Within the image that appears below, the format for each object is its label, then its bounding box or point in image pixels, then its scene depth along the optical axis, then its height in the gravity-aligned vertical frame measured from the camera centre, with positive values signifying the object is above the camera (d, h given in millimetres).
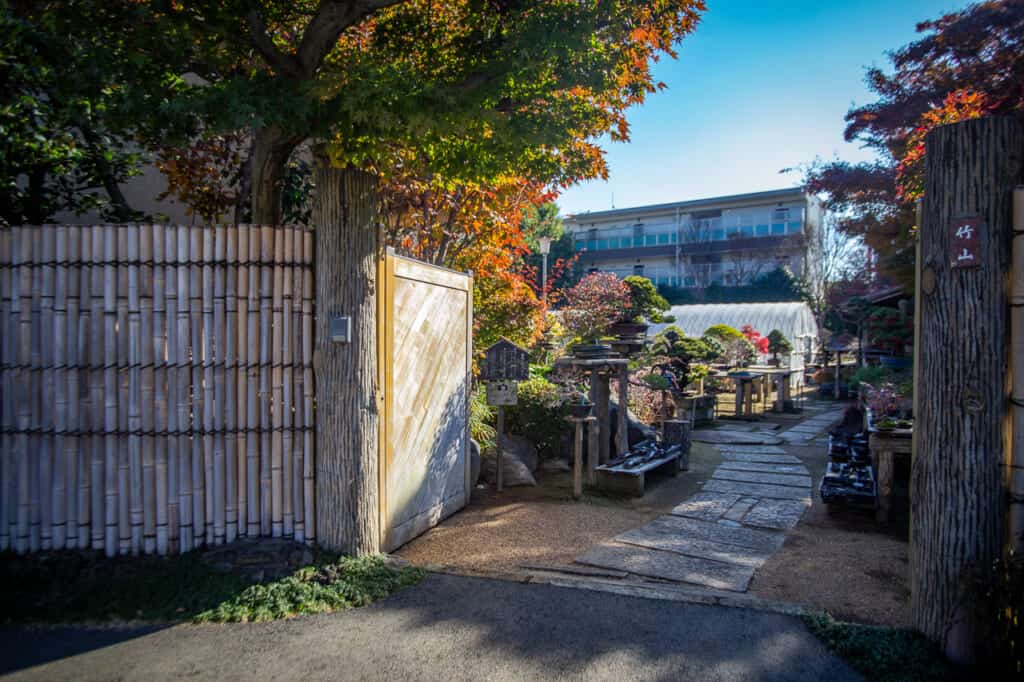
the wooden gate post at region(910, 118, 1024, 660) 2939 -135
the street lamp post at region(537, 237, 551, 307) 14070 +2346
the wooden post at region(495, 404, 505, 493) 6367 -1244
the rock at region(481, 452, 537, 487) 6699 -1454
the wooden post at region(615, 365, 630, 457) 7477 -1065
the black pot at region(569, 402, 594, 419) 6355 -700
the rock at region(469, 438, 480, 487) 6305 -1240
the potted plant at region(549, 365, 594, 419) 6383 -654
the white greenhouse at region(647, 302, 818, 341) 22328 +1057
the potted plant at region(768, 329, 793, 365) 17670 +22
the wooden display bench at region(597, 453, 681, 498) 6410 -1462
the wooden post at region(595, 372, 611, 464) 7355 -883
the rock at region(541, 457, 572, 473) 7500 -1545
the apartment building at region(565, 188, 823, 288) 28730 +5603
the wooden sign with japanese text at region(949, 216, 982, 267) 2951 +508
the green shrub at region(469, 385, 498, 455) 7117 -984
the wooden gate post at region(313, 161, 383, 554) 3975 -146
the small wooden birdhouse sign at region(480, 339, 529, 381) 6164 -198
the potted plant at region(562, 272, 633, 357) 12562 +835
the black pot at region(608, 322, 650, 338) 7629 +194
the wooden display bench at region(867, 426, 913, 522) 5391 -1008
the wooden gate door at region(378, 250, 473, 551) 4355 -424
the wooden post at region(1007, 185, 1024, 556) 2904 -144
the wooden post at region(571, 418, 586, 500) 6215 -1236
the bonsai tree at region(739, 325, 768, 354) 17703 +171
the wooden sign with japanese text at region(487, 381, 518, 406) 6203 -511
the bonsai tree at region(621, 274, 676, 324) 13391 +1031
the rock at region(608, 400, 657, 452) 8258 -1223
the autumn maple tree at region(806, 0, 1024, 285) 6227 +2966
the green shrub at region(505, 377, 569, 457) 7680 -966
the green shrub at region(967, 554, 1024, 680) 2660 -1239
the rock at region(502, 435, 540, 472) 7252 -1296
